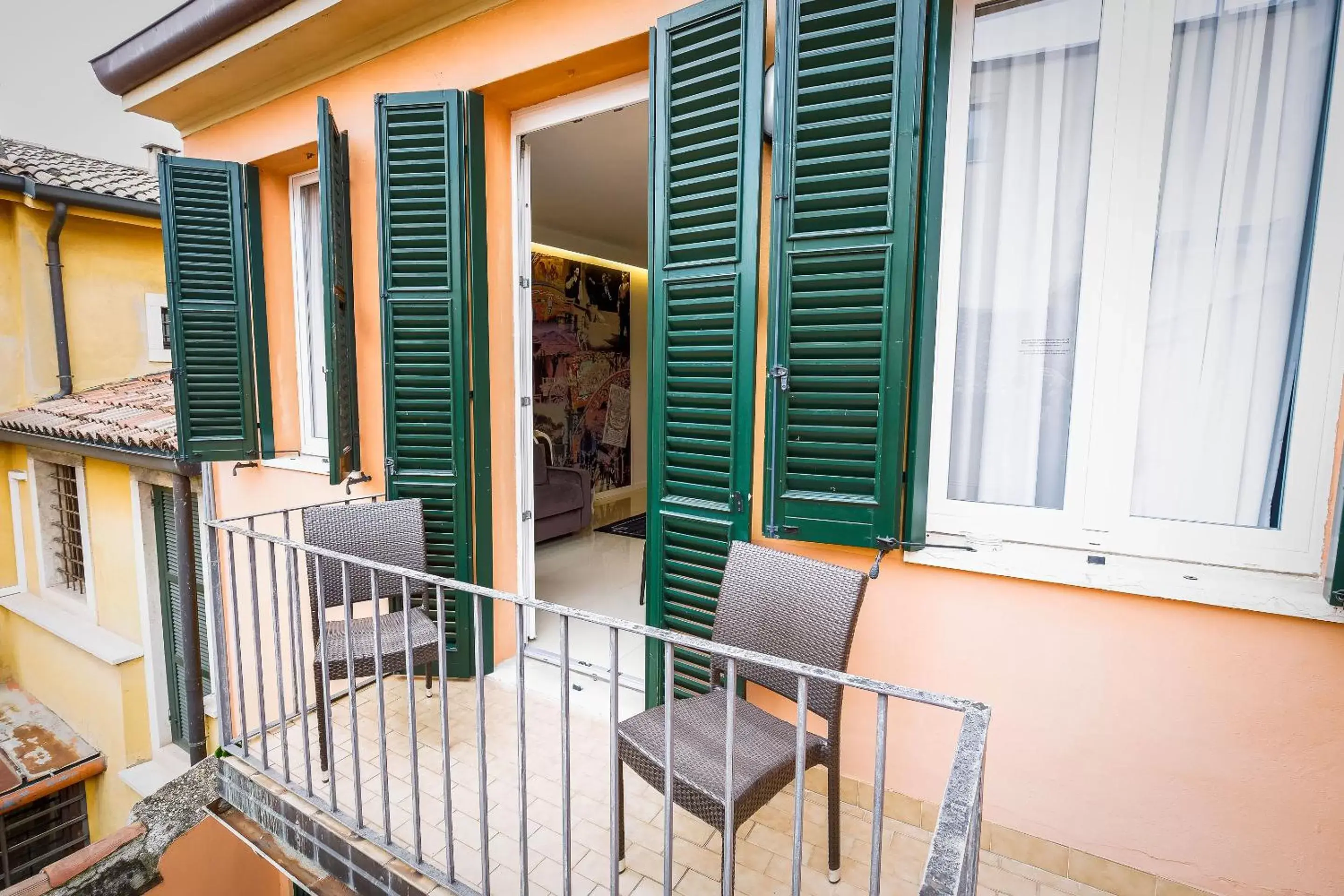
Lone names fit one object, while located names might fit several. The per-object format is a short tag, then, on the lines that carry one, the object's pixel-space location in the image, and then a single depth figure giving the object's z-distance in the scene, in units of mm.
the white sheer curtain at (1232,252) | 1725
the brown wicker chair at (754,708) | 1651
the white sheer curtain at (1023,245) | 1990
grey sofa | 5863
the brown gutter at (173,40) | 3406
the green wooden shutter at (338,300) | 3010
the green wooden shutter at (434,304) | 3021
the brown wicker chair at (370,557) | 2465
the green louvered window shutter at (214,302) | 3922
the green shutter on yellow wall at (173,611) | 5812
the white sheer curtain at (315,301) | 4121
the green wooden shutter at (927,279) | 1960
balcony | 1698
